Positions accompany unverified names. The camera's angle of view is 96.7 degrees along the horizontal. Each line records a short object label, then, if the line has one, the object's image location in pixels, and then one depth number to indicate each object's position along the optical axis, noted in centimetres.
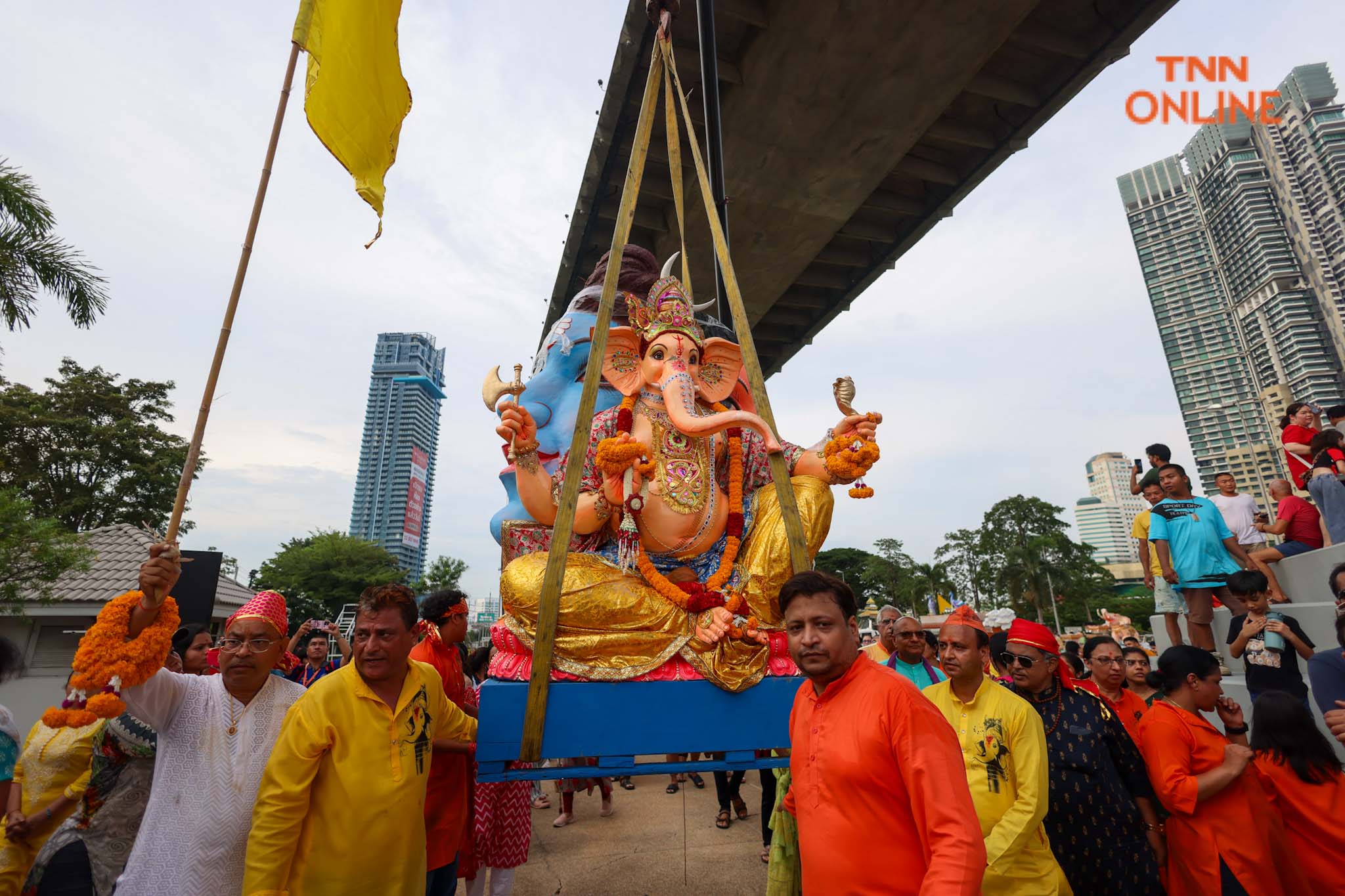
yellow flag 261
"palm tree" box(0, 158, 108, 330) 786
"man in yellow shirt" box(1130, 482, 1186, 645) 527
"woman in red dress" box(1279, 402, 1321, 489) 545
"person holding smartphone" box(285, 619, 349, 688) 500
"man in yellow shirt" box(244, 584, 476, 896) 187
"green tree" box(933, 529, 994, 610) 3372
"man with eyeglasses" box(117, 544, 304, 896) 184
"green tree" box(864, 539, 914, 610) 3834
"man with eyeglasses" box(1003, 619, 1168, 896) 228
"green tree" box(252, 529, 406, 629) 2677
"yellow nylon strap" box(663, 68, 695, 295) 384
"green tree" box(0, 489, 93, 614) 730
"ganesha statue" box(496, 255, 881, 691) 283
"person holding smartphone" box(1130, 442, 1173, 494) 527
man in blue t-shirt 464
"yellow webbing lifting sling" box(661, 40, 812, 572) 284
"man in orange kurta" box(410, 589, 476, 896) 278
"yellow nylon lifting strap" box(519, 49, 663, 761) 248
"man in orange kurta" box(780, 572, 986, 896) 137
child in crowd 359
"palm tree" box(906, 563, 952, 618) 3678
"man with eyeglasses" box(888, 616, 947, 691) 400
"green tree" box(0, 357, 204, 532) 1507
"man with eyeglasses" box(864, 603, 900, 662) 466
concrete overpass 537
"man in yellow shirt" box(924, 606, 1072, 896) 201
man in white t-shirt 533
